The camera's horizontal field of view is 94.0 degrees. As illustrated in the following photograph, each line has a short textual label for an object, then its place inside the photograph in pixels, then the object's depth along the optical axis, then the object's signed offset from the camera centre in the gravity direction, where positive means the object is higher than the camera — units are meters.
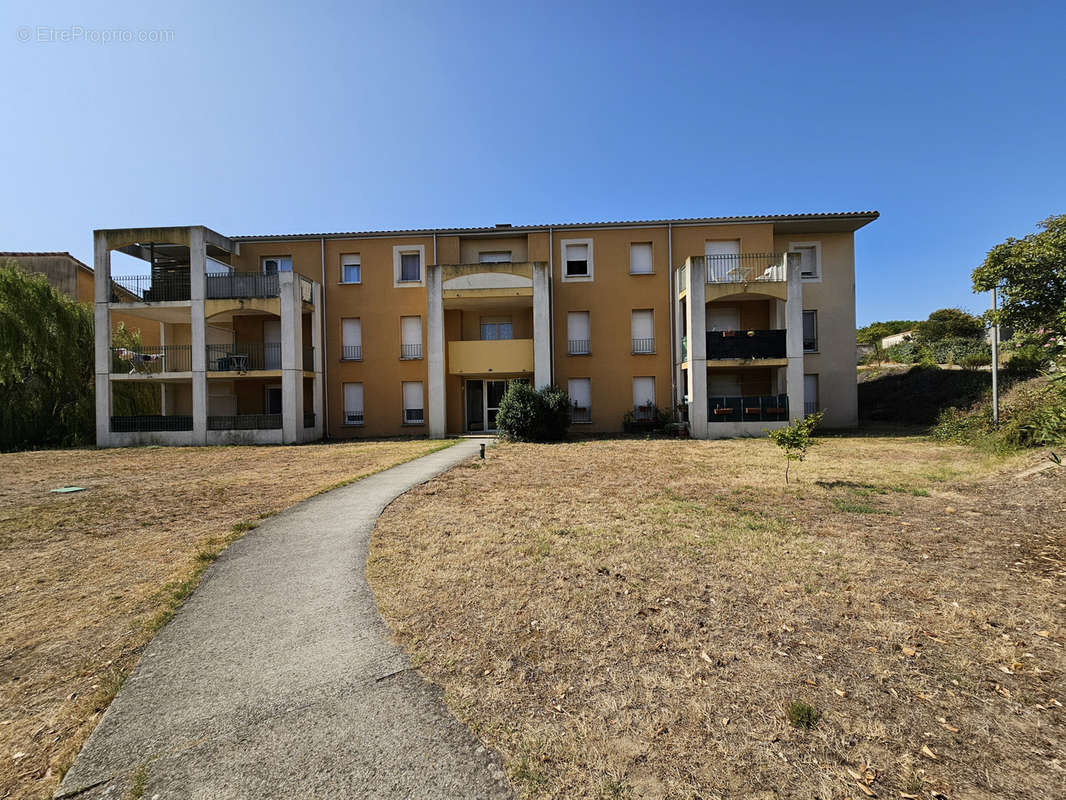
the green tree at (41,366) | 18.70 +1.65
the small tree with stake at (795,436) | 9.06 -0.68
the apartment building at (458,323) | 19.17 +3.38
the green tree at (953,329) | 34.28 +4.85
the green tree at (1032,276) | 10.95 +2.77
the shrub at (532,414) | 16.98 -0.41
